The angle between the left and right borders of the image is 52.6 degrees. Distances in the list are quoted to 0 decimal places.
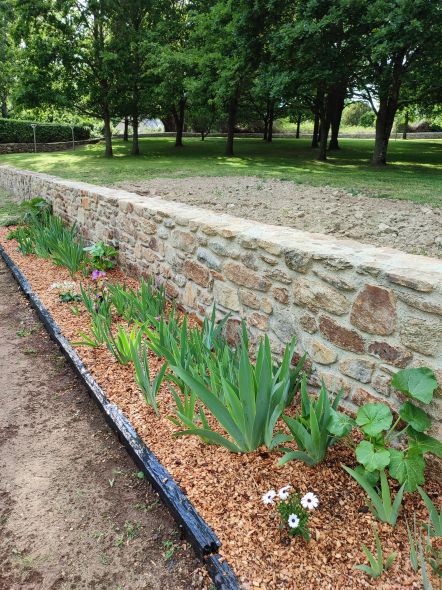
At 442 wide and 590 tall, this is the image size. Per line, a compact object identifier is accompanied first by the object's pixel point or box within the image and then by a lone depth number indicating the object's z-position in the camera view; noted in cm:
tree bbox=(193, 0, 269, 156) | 1305
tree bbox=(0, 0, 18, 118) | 2062
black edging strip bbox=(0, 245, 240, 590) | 161
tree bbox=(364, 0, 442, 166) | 981
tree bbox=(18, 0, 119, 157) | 1535
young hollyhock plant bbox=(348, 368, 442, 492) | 167
